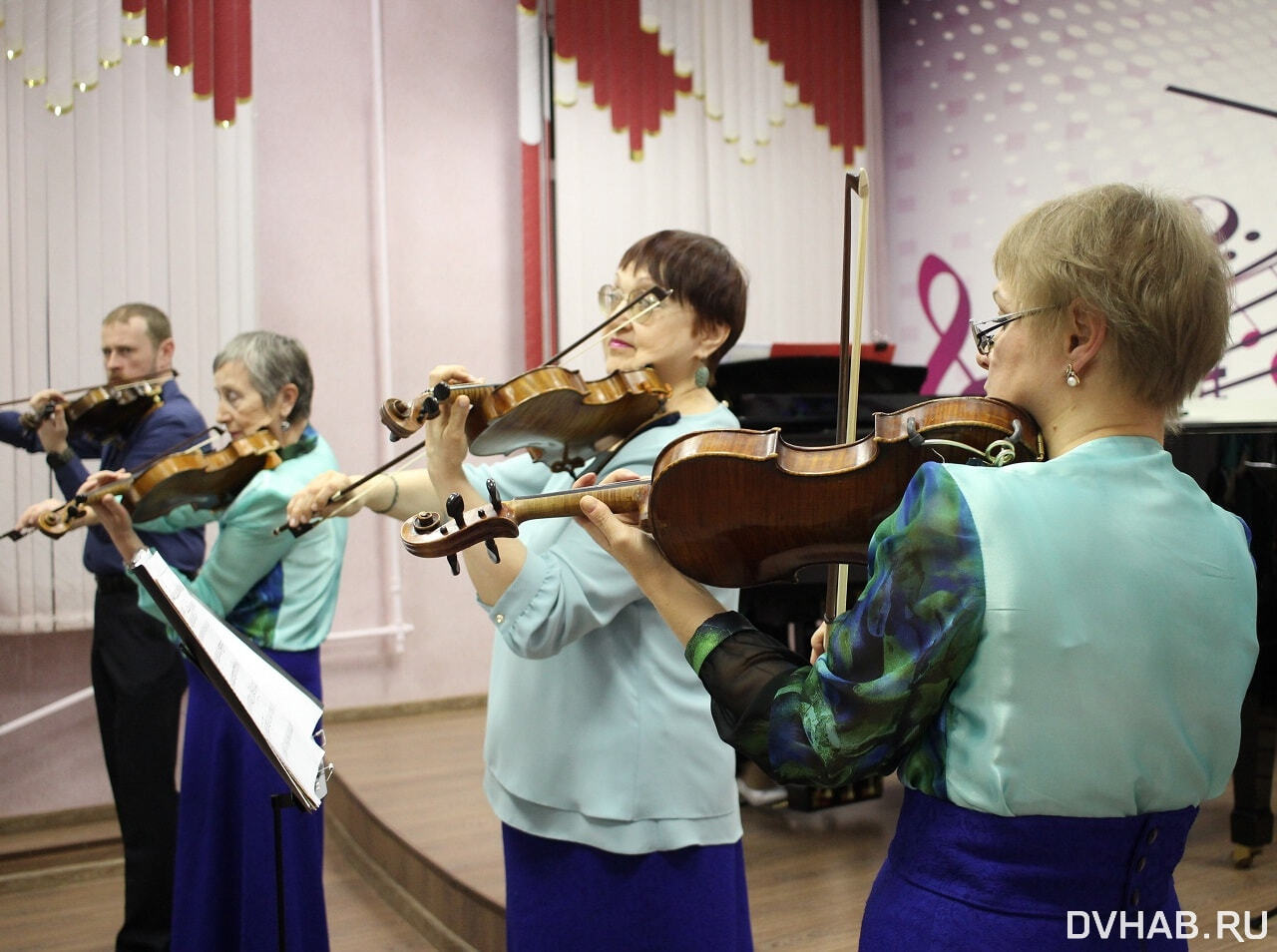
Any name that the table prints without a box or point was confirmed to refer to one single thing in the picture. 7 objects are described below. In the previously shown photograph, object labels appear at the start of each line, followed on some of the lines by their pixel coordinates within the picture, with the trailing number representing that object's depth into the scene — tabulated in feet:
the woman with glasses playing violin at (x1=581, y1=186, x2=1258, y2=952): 2.86
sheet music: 3.70
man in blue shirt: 9.46
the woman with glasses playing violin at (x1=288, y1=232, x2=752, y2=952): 4.93
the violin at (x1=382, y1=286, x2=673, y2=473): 5.57
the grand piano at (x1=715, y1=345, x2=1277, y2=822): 9.23
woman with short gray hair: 7.24
